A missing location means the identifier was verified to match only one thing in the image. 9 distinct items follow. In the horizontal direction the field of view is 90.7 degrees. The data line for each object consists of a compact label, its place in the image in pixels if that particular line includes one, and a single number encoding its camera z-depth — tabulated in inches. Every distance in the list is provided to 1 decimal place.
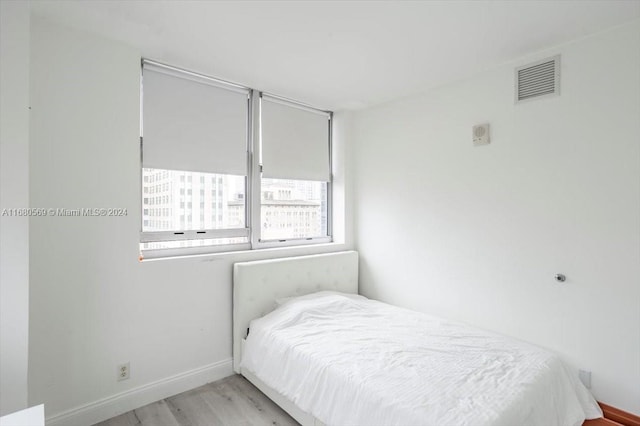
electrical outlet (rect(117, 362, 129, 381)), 84.0
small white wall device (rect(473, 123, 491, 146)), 100.3
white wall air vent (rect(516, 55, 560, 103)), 87.1
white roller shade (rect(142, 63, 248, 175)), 95.0
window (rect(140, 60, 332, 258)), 96.7
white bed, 60.8
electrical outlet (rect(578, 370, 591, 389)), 82.3
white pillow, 109.9
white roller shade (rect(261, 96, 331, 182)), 123.4
